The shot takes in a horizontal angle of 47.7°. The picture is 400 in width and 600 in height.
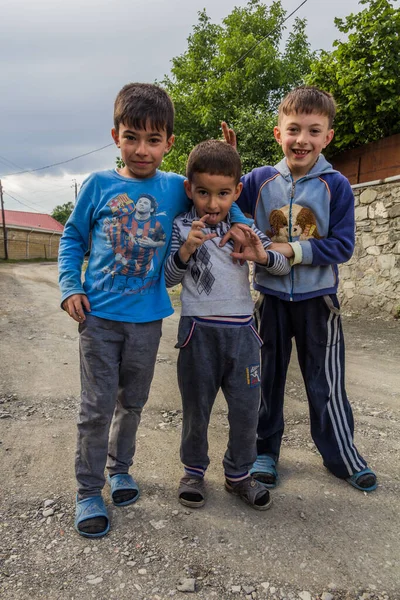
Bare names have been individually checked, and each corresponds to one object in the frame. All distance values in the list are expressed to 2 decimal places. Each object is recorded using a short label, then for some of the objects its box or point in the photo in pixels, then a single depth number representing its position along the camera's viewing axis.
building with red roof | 35.19
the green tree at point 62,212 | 60.78
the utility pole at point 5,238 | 33.25
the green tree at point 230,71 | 16.52
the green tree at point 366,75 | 7.21
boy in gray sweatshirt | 2.06
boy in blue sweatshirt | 2.07
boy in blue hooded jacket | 2.25
